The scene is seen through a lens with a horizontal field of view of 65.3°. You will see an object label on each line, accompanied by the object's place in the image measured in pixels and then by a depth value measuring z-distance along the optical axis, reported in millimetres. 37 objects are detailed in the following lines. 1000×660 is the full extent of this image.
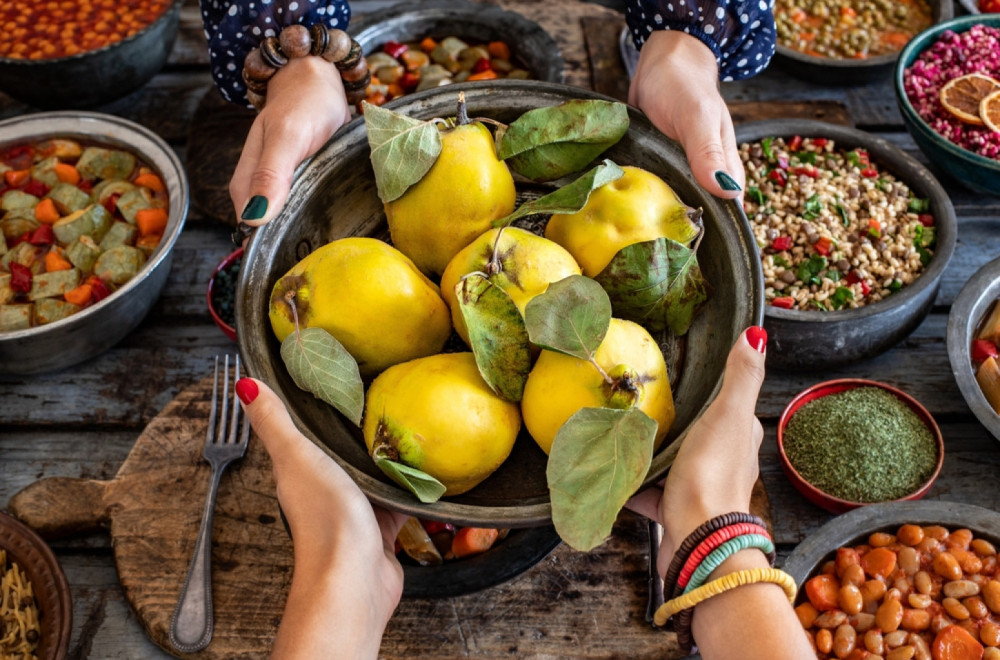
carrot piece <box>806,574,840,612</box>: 941
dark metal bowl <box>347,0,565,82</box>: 1421
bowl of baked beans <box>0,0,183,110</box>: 1285
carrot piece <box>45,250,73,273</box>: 1188
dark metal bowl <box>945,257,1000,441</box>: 1001
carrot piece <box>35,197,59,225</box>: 1243
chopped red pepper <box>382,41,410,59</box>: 1457
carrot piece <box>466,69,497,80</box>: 1388
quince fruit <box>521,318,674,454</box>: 671
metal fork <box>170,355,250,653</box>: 917
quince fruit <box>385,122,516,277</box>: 777
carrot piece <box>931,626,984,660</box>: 911
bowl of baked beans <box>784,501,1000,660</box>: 932
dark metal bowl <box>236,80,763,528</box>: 729
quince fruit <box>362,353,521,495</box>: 682
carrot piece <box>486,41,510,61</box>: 1462
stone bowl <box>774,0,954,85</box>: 1452
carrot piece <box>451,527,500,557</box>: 951
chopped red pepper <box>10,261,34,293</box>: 1176
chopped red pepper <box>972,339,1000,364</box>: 1101
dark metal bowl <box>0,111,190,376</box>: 1067
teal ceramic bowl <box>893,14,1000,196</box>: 1251
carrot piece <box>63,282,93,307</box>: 1147
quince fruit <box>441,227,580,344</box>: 715
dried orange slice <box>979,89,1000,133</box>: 1309
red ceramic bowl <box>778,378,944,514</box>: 1023
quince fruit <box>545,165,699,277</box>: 759
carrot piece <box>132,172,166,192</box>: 1249
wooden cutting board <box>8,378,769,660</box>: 938
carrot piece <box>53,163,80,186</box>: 1263
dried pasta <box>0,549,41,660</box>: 891
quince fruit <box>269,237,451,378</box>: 727
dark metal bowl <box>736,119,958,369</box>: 1078
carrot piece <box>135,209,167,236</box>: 1207
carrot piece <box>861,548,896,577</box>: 941
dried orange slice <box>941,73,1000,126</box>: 1345
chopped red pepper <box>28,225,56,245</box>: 1218
